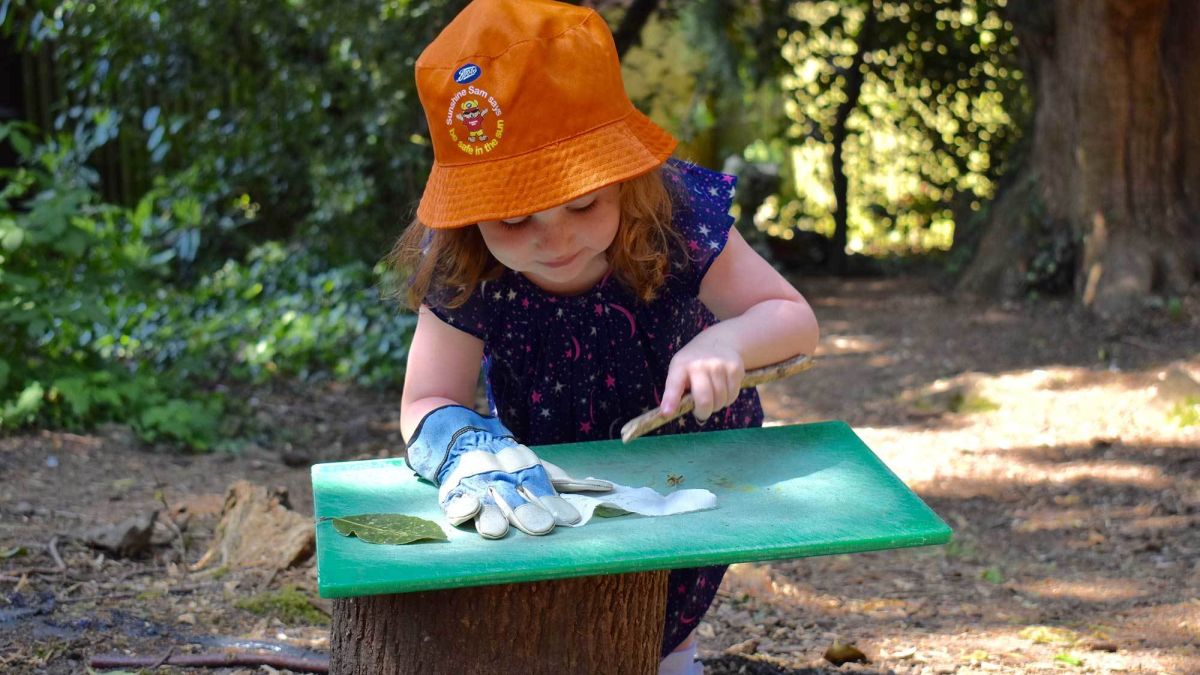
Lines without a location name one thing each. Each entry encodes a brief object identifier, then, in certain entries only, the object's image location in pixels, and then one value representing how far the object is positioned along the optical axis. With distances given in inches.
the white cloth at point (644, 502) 64.9
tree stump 64.1
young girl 66.6
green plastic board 56.6
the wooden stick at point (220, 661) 85.7
